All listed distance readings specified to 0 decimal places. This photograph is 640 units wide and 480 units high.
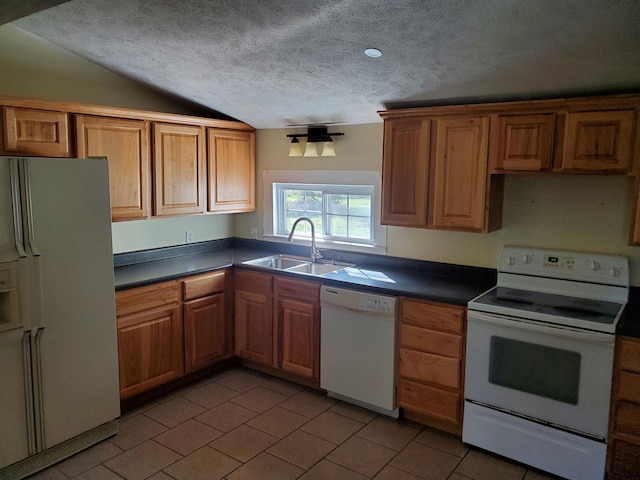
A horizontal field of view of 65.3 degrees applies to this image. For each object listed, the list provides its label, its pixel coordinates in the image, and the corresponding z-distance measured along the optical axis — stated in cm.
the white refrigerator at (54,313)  251
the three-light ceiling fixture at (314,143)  393
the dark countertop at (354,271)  317
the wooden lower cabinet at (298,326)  354
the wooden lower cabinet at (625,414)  239
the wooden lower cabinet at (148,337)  324
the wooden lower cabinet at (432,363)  296
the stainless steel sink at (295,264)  389
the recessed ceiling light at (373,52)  266
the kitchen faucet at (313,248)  403
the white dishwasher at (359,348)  319
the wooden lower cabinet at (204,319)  365
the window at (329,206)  385
